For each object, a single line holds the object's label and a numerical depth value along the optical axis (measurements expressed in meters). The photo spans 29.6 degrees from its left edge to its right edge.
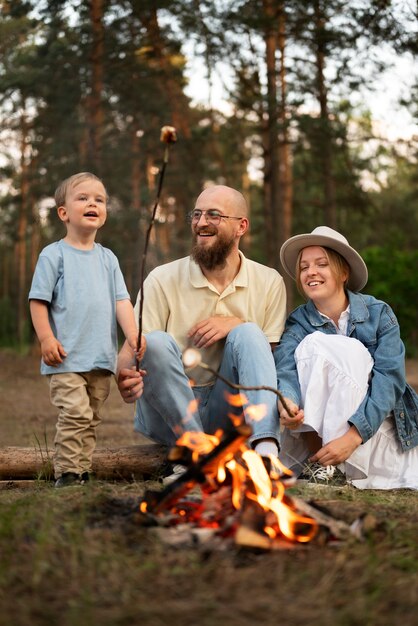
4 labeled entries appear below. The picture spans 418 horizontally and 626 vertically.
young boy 4.26
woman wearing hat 4.23
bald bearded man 4.36
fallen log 4.59
